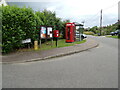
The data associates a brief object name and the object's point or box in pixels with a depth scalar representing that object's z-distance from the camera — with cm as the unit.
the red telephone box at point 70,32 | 1330
